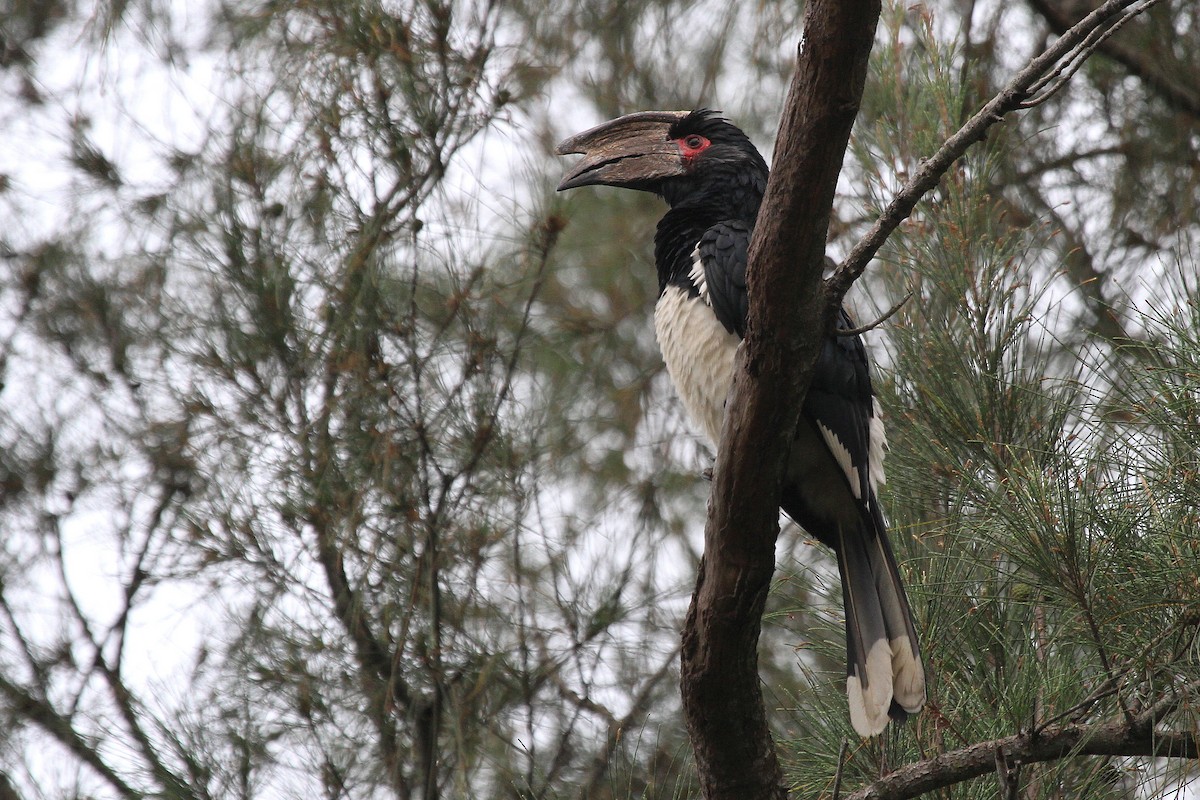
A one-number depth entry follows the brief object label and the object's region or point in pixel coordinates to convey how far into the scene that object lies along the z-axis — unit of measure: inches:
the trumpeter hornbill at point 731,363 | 628.1
